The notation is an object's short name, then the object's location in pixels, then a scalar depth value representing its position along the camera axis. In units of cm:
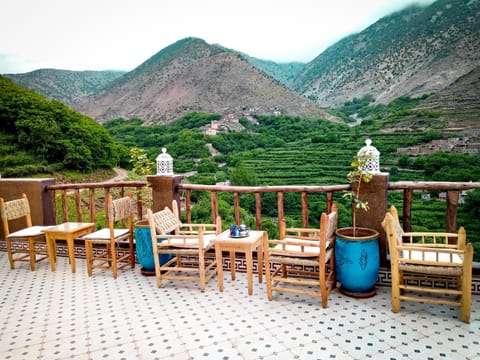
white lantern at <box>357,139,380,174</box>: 299
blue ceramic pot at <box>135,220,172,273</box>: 356
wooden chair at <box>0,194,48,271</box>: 390
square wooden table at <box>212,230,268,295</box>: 302
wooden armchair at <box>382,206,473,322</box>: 239
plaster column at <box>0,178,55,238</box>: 457
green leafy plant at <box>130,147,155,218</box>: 391
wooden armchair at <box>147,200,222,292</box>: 321
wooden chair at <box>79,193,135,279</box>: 353
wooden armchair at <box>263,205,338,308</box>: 270
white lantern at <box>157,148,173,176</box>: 391
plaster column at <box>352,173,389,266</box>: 307
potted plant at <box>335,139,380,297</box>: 283
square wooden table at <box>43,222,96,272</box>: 376
